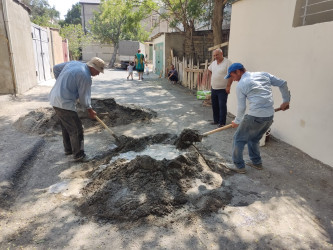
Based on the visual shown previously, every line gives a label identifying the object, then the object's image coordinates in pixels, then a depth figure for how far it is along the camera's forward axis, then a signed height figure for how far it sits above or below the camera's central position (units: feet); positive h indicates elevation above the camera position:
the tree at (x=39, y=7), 148.97 +26.97
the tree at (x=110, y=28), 91.91 +9.71
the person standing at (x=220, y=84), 19.45 -2.06
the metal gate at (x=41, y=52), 41.01 +0.08
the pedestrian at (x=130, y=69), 54.65 -3.05
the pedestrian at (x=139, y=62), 48.88 -1.45
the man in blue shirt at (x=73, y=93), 12.94 -2.01
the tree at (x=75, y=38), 97.81 +5.68
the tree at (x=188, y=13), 44.16 +7.40
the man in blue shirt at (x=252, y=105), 11.88 -2.21
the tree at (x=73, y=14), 189.67 +27.94
